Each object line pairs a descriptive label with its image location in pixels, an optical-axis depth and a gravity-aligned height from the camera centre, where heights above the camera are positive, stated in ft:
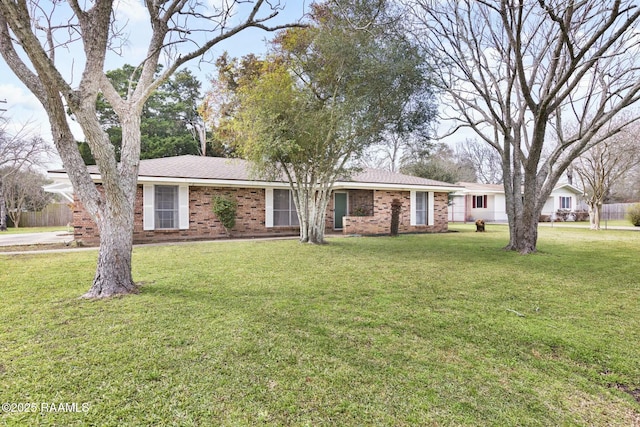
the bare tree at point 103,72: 14.73 +6.48
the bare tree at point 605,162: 56.39 +9.11
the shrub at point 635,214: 69.67 -0.35
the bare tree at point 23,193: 76.89 +5.89
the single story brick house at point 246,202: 39.86 +1.83
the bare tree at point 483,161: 143.23 +22.59
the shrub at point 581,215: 93.50 -0.62
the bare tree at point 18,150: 65.25 +13.47
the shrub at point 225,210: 42.63 +0.73
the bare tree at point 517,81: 28.96 +13.18
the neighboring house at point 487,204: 91.30 +2.52
